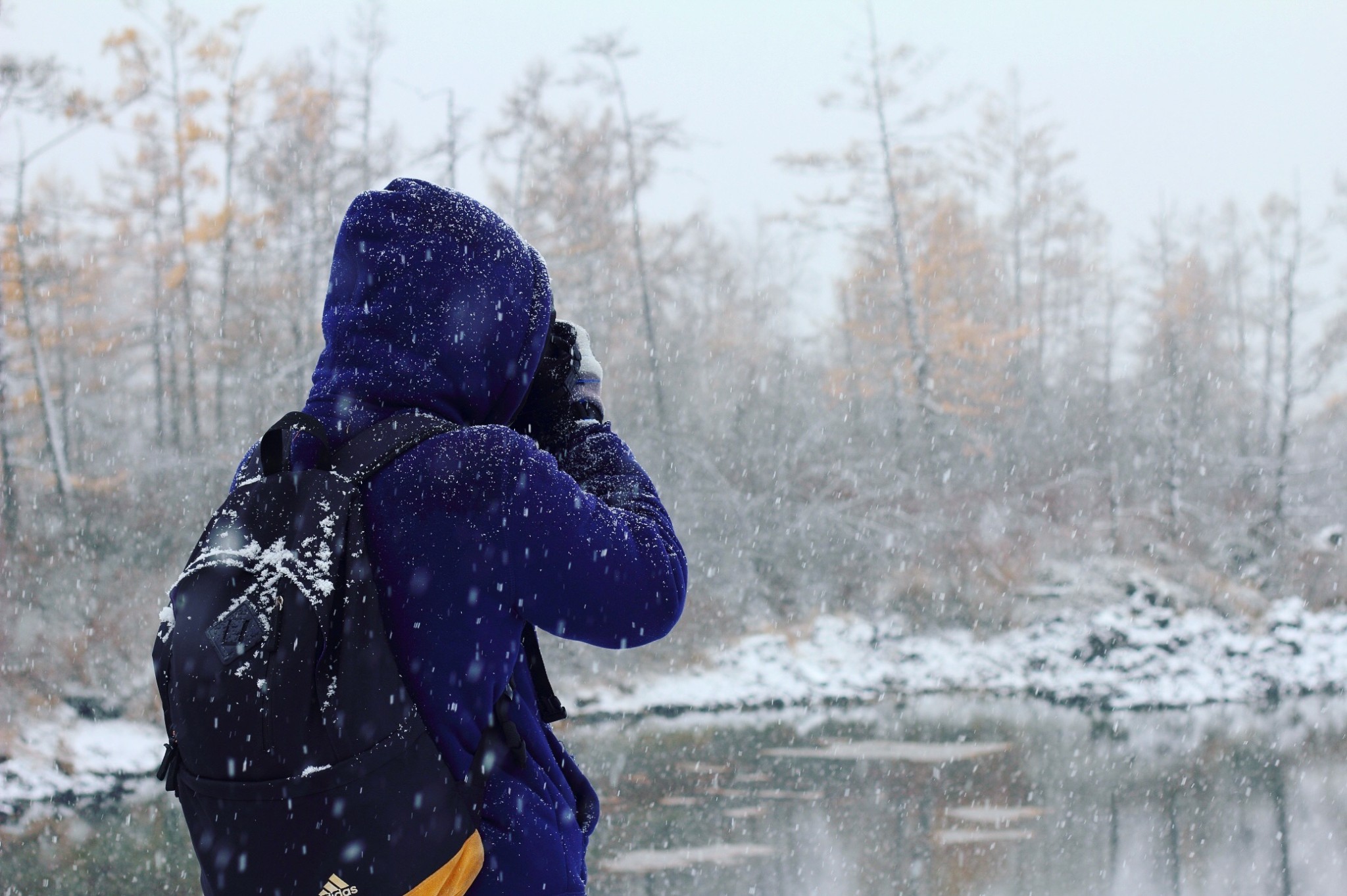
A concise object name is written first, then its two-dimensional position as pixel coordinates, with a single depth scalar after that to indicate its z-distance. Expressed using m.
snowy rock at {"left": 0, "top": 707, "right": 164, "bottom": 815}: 9.48
